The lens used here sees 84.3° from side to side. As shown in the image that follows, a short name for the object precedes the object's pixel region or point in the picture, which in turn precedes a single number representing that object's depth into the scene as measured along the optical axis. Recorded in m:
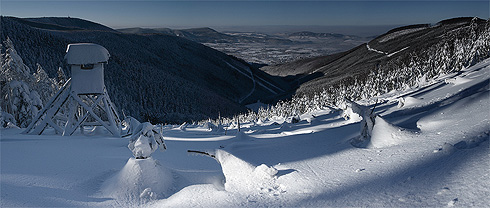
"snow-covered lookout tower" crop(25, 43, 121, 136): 10.38
